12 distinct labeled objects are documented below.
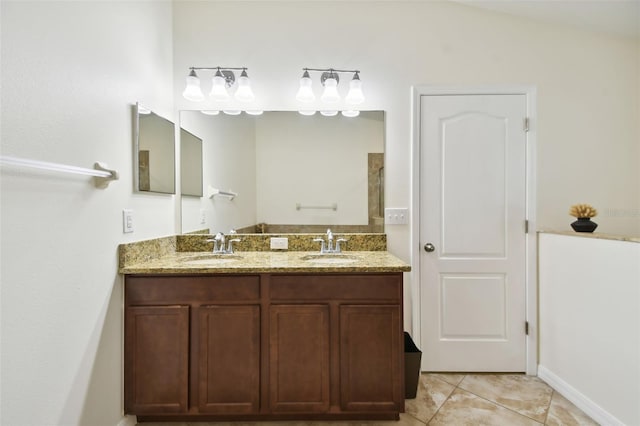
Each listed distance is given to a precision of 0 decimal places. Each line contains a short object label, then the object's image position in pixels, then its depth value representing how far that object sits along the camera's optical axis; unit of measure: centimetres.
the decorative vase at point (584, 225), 195
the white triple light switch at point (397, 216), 223
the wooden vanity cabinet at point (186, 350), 161
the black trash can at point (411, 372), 189
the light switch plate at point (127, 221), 163
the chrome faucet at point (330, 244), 213
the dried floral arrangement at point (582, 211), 196
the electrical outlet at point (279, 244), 221
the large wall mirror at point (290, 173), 225
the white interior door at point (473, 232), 220
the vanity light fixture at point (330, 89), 212
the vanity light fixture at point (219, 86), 209
